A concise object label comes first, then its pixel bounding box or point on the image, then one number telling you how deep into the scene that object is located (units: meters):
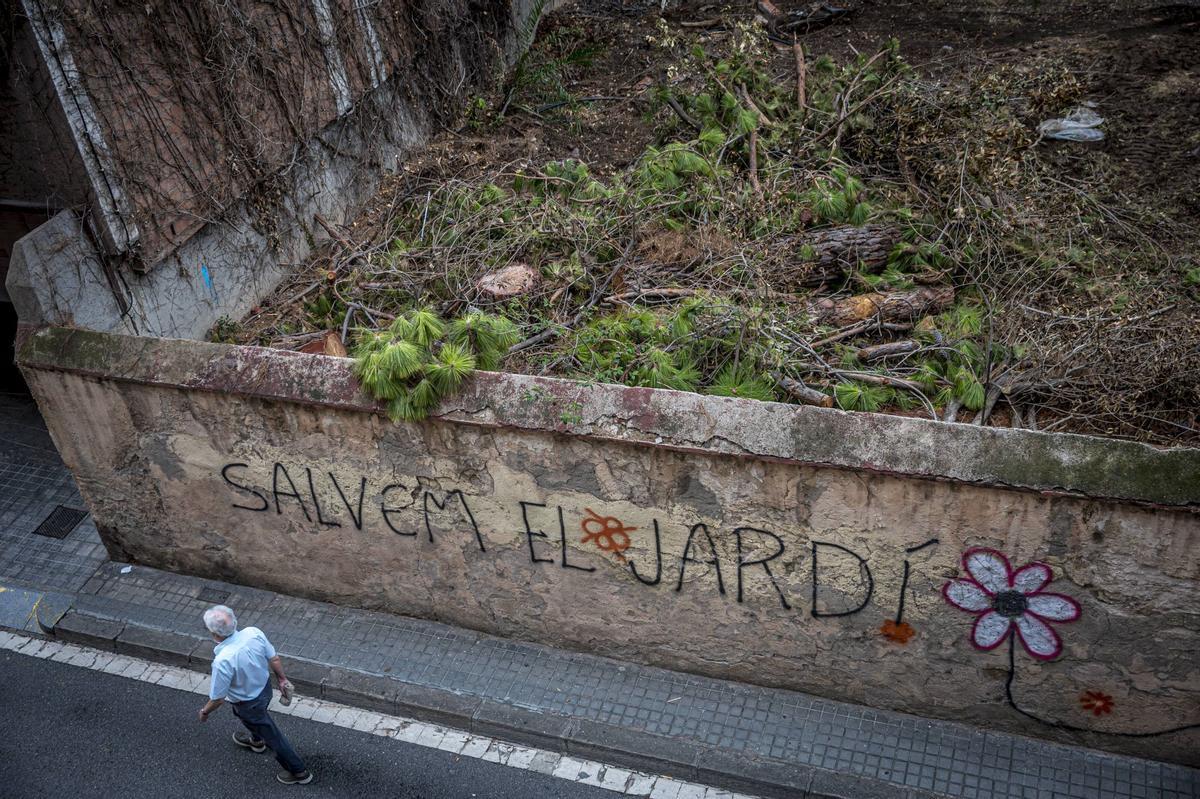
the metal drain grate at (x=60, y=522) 7.60
